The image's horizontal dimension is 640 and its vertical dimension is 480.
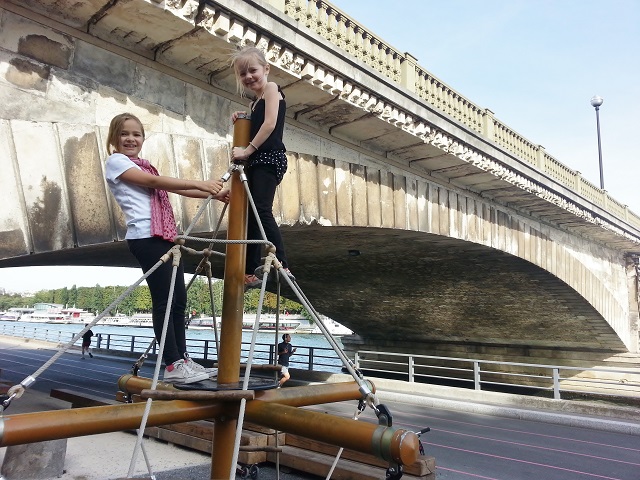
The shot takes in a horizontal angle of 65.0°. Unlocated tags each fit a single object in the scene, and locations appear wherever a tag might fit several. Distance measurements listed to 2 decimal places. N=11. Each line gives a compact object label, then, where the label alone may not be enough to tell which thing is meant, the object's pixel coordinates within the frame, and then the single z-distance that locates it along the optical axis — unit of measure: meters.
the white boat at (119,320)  84.46
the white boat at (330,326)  77.25
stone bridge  5.05
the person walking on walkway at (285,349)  13.32
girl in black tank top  2.66
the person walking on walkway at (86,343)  23.97
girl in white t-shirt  2.65
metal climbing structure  1.66
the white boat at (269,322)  66.46
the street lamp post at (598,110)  29.29
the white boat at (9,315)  104.38
